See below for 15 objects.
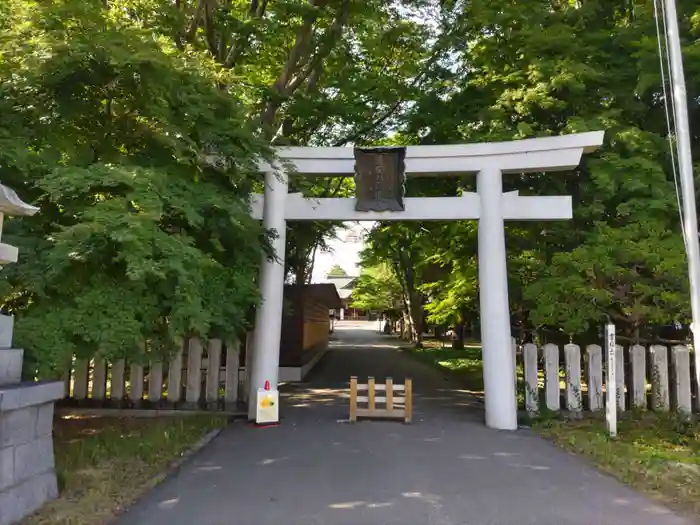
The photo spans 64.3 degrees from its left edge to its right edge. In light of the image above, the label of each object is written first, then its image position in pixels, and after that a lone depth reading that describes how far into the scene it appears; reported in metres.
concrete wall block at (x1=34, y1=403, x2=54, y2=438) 5.15
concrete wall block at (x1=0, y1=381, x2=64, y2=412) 4.54
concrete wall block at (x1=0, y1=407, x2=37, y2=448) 4.61
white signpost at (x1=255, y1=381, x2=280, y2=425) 9.03
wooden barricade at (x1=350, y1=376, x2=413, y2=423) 9.29
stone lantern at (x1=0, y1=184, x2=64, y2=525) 4.57
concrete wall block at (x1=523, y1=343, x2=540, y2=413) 9.65
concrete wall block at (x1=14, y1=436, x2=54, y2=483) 4.76
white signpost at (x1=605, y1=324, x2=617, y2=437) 8.06
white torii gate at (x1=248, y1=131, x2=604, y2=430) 9.16
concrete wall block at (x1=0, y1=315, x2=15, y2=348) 5.14
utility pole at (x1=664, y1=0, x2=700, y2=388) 7.37
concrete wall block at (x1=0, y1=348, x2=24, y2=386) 5.05
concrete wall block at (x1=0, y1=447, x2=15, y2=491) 4.50
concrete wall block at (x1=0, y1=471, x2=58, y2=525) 4.48
